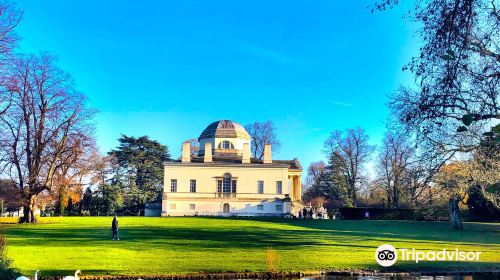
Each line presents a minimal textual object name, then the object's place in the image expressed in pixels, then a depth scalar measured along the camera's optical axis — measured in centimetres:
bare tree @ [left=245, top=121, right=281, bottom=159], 7150
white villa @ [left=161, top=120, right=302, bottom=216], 5825
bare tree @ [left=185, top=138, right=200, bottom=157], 7741
